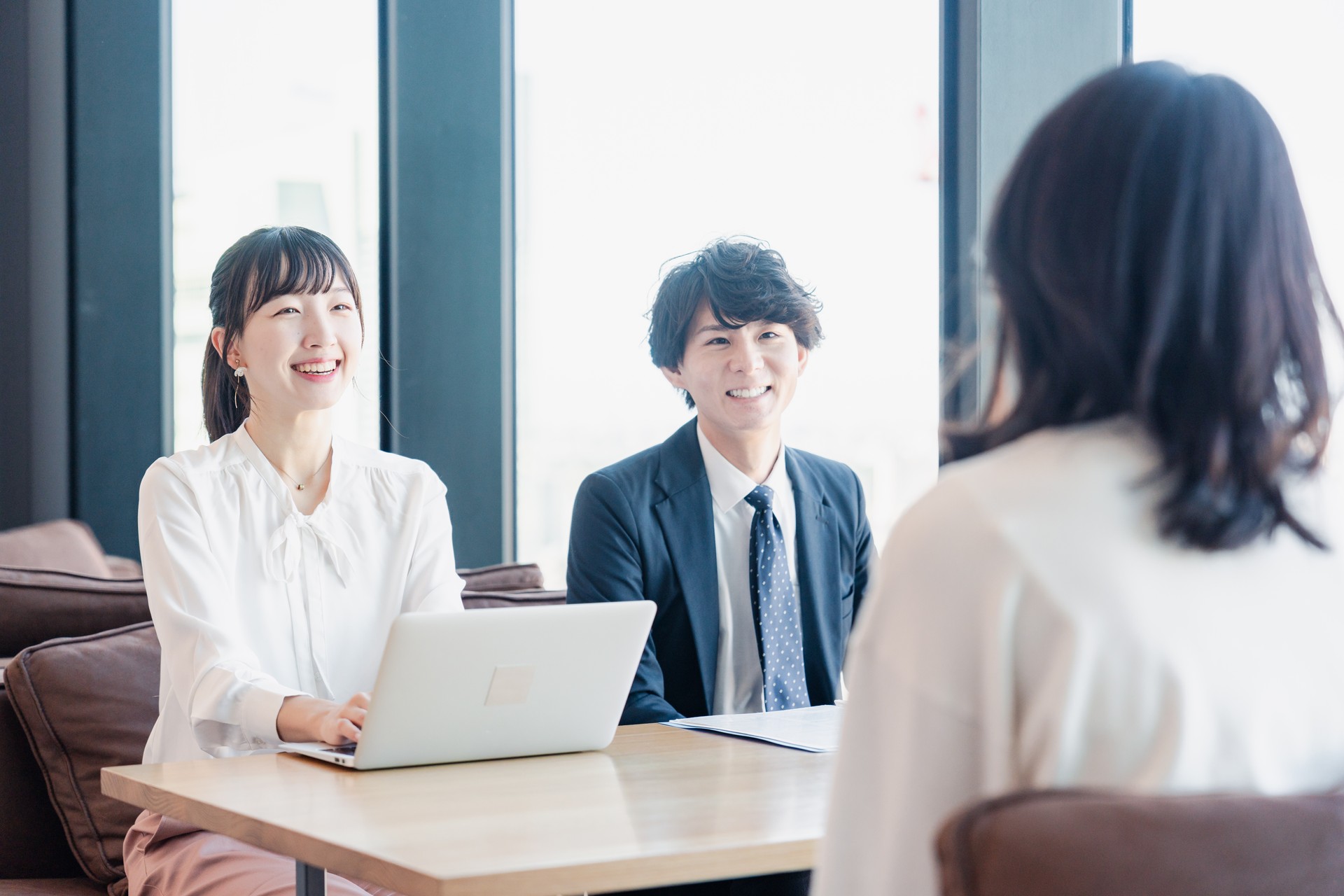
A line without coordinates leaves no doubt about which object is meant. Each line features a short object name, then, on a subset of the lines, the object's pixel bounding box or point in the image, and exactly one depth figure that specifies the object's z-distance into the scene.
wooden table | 3.56
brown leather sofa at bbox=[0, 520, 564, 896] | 4.36
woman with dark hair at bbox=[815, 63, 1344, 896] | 2.66
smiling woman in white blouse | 4.16
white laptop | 3.88
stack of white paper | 4.05
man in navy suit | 4.42
